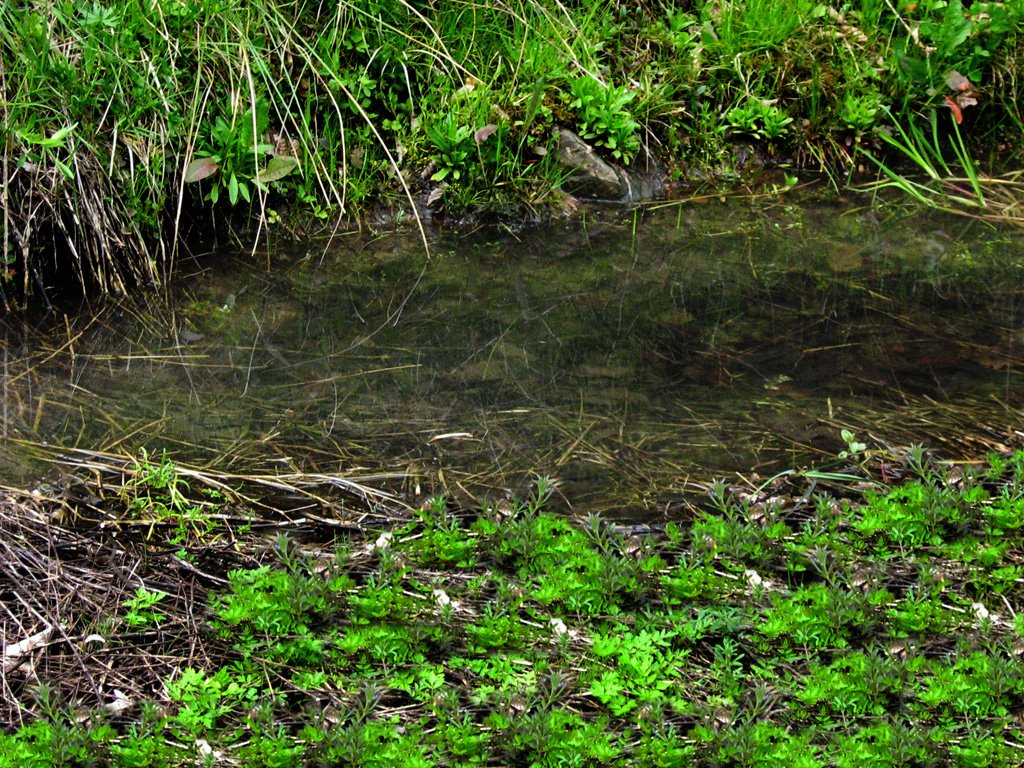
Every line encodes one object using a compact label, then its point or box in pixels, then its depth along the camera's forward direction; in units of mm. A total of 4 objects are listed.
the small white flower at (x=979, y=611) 4776
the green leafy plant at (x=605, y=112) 9648
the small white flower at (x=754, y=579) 5035
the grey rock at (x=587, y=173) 9742
